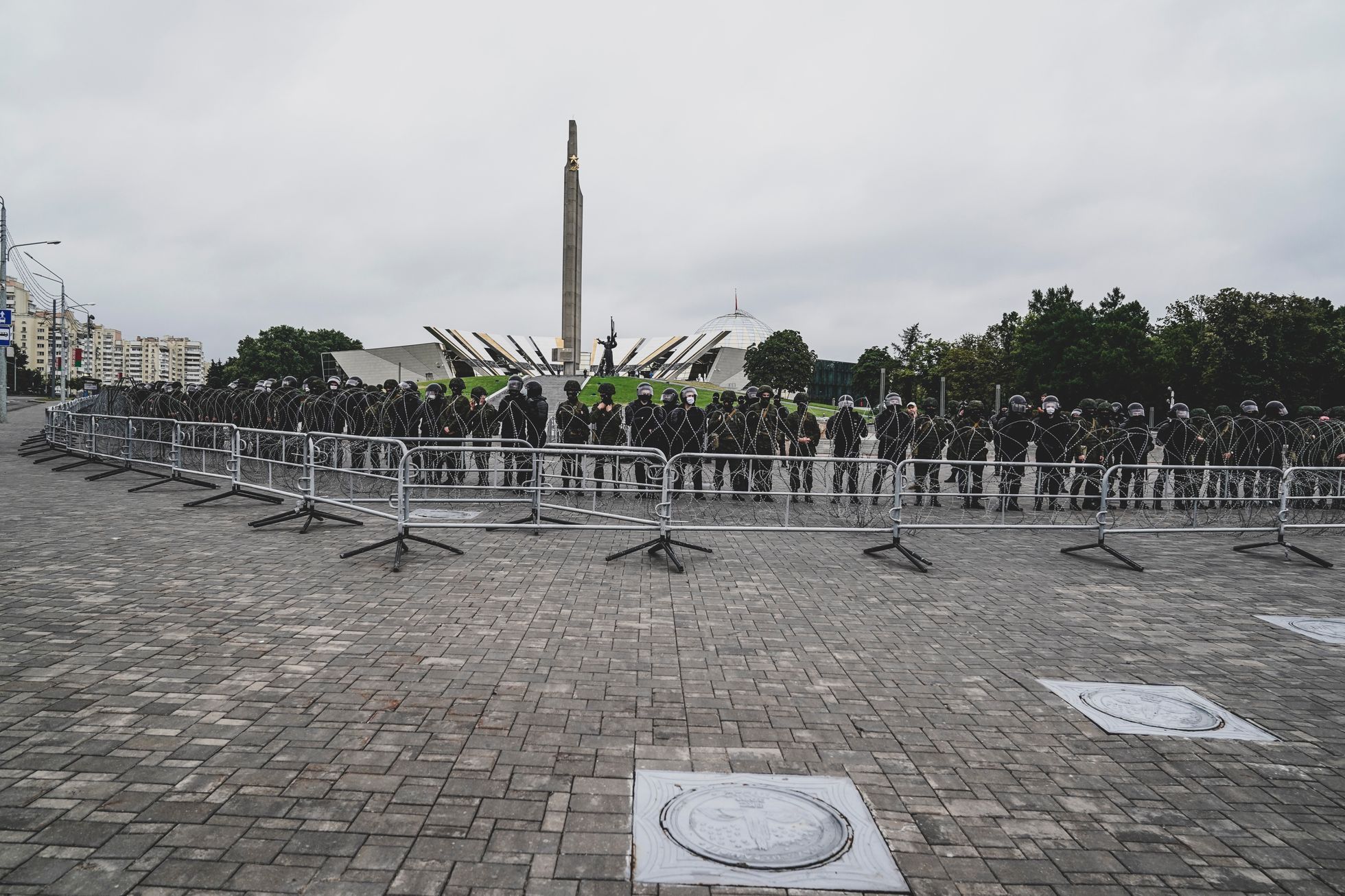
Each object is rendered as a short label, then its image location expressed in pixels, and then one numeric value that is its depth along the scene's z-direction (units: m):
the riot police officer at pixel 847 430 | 13.76
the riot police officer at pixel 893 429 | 13.38
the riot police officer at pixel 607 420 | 14.19
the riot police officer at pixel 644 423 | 13.79
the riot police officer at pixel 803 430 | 14.23
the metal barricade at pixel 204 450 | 12.22
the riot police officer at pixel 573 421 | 14.35
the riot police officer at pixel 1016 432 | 13.40
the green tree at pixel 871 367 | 97.88
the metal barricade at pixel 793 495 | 9.23
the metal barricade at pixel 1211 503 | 10.52
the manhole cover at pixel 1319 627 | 6.25
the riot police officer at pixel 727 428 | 14.31
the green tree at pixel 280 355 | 89.62
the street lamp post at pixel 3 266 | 30.53
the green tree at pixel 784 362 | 73.75
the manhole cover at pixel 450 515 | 10.42
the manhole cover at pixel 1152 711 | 4.30
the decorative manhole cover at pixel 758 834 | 2.88
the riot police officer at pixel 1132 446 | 13.42
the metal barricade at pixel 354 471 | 9.57
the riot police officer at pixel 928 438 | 13.43
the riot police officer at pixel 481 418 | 14.02
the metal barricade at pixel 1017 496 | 10.34
